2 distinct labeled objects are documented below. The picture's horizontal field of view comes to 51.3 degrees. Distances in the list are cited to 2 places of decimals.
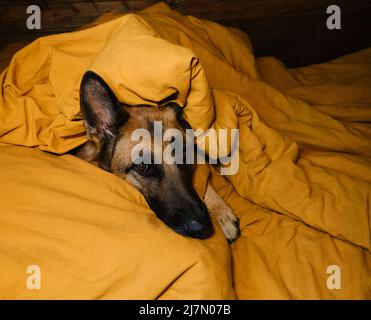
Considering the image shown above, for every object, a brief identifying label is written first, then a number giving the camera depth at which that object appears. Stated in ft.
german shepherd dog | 1.86
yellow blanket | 1.63
